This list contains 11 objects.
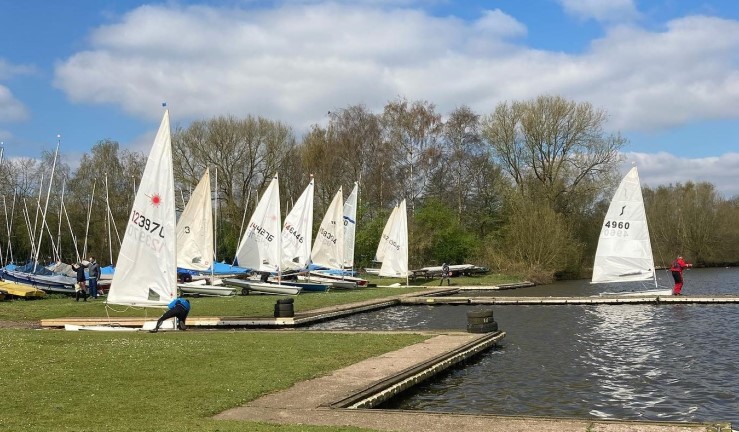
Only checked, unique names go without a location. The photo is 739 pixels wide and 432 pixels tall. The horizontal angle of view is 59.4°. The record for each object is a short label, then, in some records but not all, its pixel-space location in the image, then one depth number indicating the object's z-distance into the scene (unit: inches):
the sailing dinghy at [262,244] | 1407.5
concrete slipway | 371.6
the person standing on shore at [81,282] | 1202.0
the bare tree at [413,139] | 2559.1
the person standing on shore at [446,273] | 1895.9
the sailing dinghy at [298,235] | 1537.9
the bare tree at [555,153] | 2427.4
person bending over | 786.2
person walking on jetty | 1279.5
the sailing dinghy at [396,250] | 1721.2
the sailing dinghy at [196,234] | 1338.6
